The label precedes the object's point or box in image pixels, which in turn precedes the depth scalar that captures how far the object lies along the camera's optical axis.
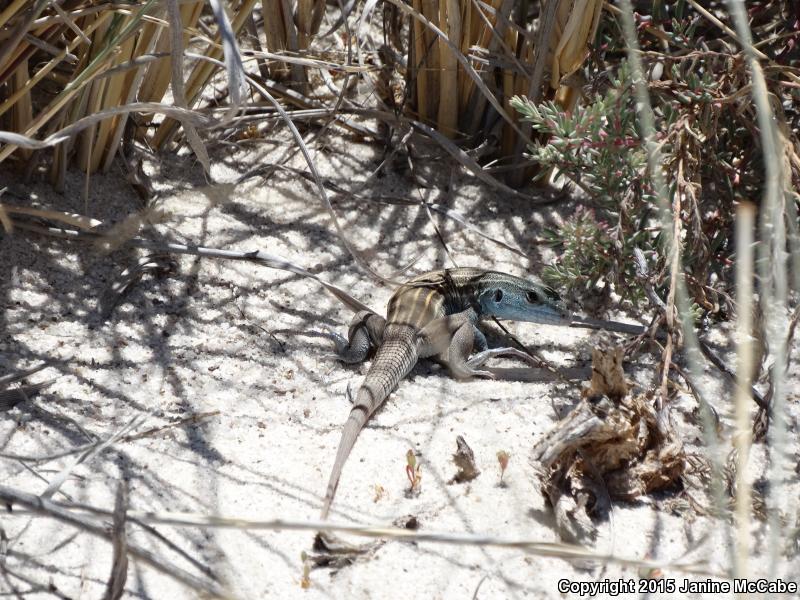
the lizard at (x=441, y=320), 3.39
